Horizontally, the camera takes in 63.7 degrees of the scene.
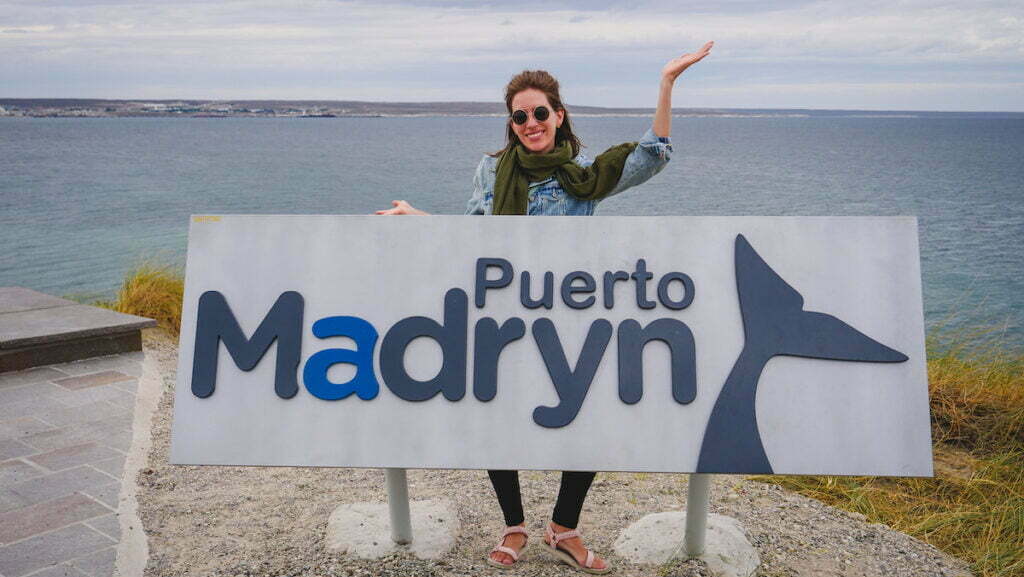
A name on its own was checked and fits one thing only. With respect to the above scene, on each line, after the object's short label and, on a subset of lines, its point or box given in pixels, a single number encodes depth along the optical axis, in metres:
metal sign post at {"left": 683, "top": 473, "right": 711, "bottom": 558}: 3.08
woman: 2.92
